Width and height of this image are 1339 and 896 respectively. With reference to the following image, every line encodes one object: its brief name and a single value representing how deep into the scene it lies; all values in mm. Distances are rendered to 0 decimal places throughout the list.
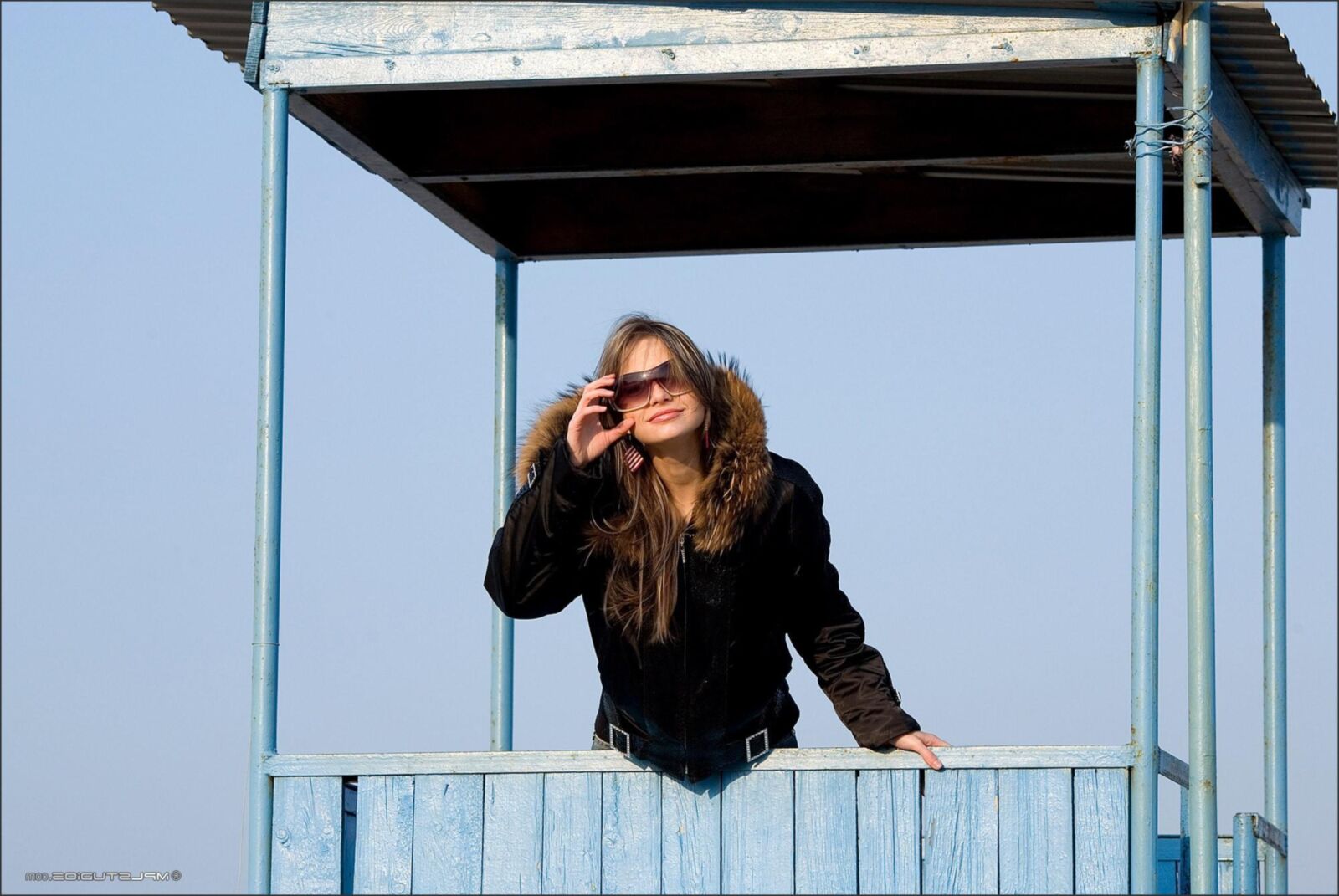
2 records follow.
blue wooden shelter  12586
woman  12562
